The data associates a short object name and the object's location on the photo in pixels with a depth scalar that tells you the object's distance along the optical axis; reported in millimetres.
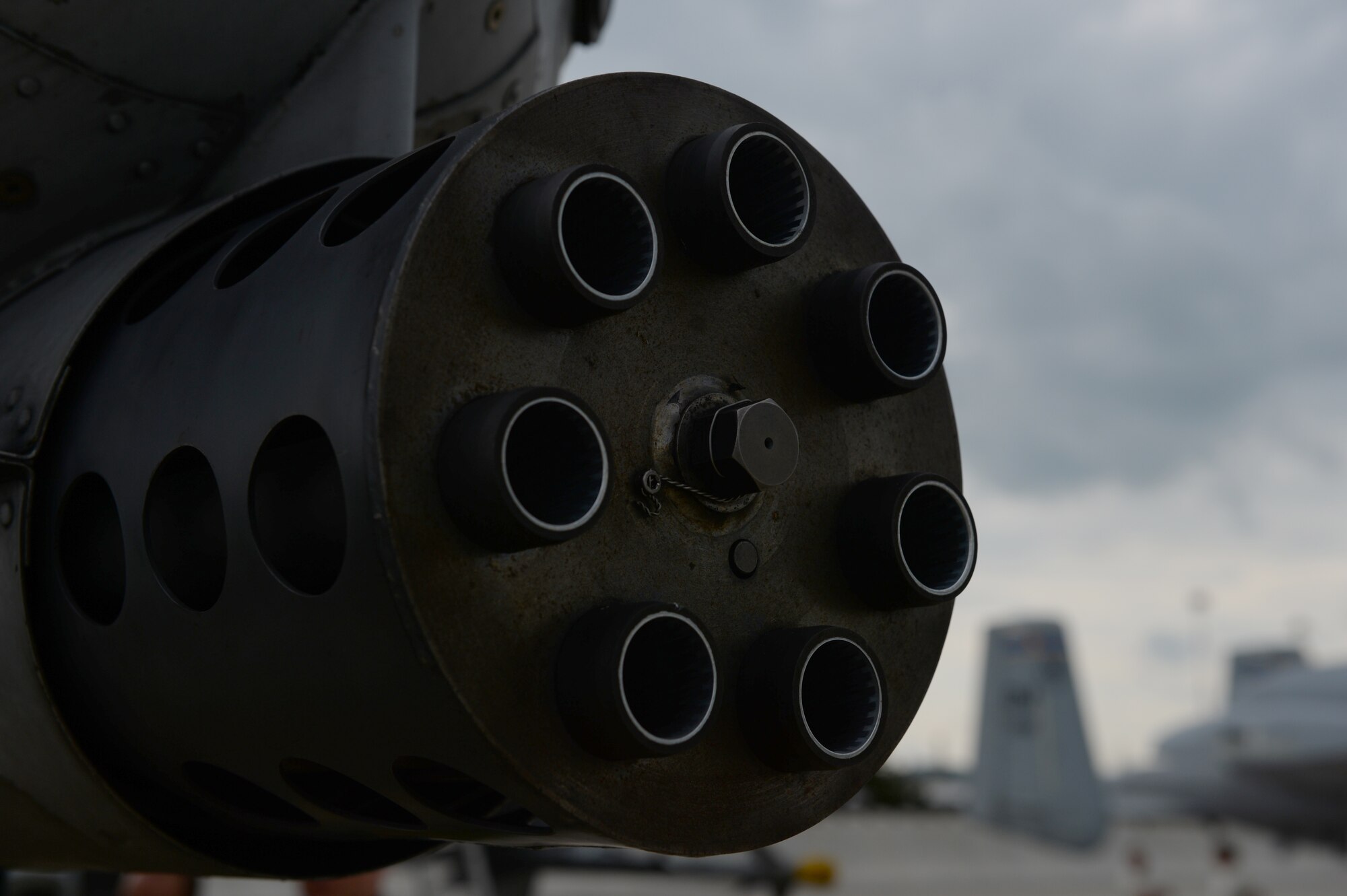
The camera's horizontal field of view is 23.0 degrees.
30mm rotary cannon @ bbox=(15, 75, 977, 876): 748
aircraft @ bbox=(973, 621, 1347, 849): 21930
